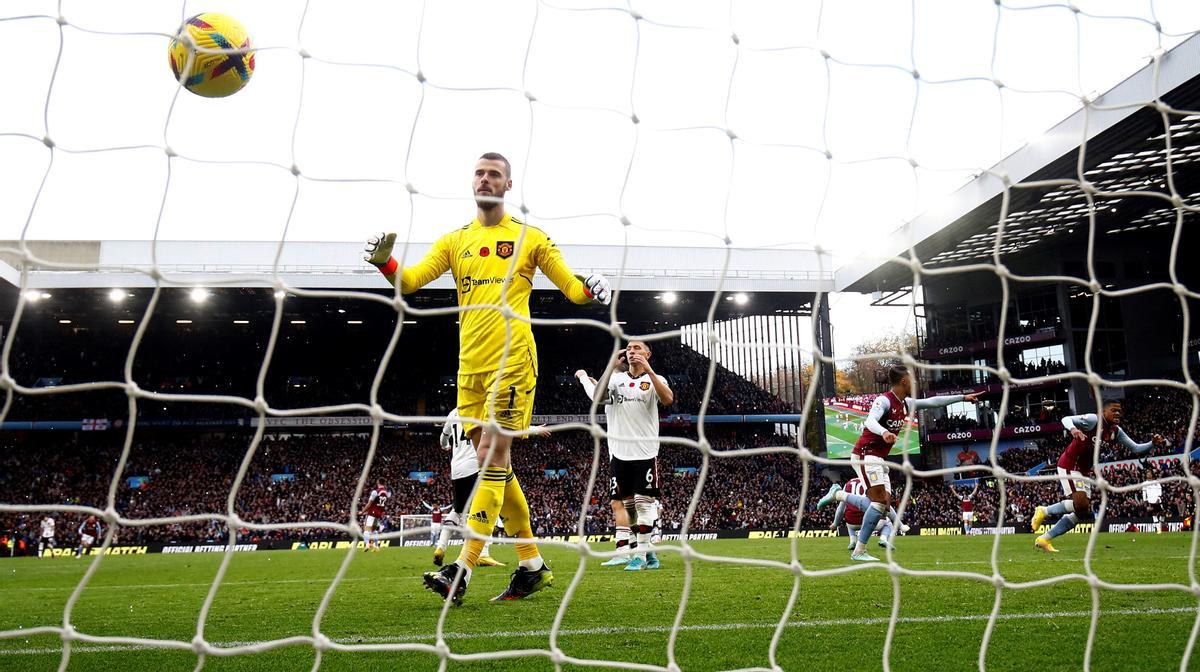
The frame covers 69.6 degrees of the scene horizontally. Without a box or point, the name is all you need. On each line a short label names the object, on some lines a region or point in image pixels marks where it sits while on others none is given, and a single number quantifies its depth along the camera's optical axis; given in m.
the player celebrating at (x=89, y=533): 22.45
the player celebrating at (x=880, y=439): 7.45
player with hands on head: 7.39
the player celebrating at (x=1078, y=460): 8.06
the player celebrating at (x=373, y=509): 15.78
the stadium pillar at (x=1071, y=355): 32.34
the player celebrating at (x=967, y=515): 22.81
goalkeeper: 4.17
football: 3.79
